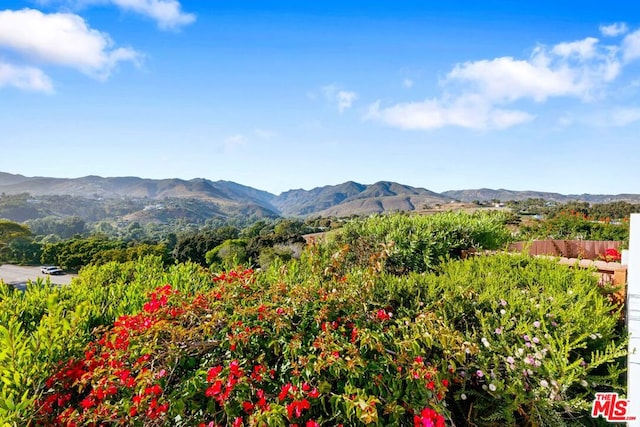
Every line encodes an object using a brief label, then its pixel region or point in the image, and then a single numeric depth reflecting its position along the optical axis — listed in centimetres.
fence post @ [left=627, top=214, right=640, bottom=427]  202
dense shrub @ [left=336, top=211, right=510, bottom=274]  512
